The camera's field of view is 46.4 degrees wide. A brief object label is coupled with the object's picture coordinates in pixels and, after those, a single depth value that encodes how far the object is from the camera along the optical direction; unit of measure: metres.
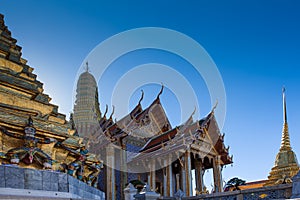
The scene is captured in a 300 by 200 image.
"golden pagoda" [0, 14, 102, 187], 6.73
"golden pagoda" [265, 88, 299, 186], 12.89
